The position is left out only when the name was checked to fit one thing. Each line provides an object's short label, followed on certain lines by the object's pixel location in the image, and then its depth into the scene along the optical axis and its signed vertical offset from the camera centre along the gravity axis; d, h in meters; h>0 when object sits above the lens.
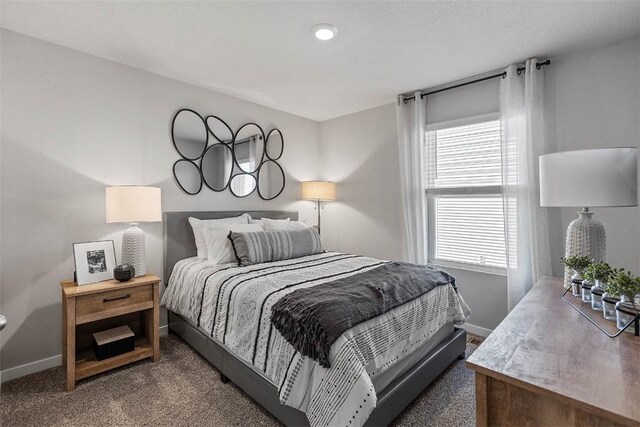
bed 1.42 -0.75
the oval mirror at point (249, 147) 3.51 +0.84
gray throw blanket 1.45 -0.49
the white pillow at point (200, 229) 2.86 -0.09
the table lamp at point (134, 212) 2.31 +0.07
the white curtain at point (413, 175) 3.30 +0.43
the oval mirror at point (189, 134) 3.01 +0.87
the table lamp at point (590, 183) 1.36 +0.12
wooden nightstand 2.04 -0.68
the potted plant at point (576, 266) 1.53 -0.29
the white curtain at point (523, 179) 2.56 +0.28
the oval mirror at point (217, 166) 3.24 +0.57
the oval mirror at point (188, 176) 3.03 +0.44
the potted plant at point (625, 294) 1.13 -0.33
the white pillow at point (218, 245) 2.64 -0.23
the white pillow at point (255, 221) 3.30 -0.04
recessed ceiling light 2.11 +1.32
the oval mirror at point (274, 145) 3.82 +0.92
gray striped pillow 2.62 -0.26
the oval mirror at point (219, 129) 3.26 +0.98
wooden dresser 0.79 -0.48
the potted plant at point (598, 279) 1.36 -0.32
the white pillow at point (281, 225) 3.18 -0.09
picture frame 2.24 -0.30
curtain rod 2.58 +1.27
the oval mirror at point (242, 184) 3.48 +0.39
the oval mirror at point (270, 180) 3.74 +0.47
